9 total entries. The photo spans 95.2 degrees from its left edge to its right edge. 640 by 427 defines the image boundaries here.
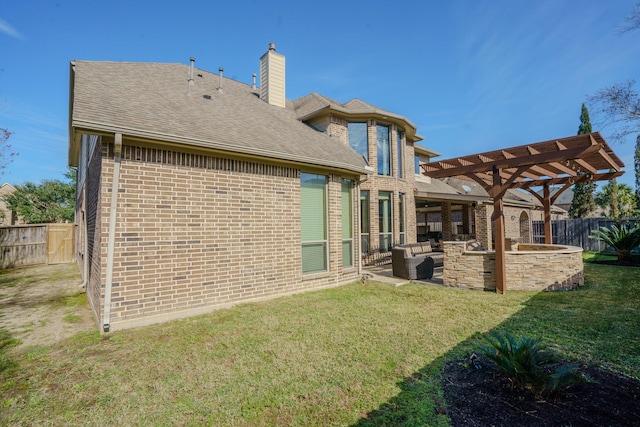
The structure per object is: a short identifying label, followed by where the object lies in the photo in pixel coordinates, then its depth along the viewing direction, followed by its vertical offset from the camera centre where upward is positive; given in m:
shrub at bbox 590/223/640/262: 10.98 -0.62
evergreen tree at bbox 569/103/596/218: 30.44 +3.16
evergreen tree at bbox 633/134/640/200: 23.95 +5.00
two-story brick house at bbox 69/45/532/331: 4.97 +0.67
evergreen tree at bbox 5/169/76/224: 29.47 +2.95
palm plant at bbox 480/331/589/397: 2.59 -1.34
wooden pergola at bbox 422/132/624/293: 6.56 +1.68
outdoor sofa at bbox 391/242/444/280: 8.77 -1.19
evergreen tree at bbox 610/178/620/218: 31.05 +2.68
